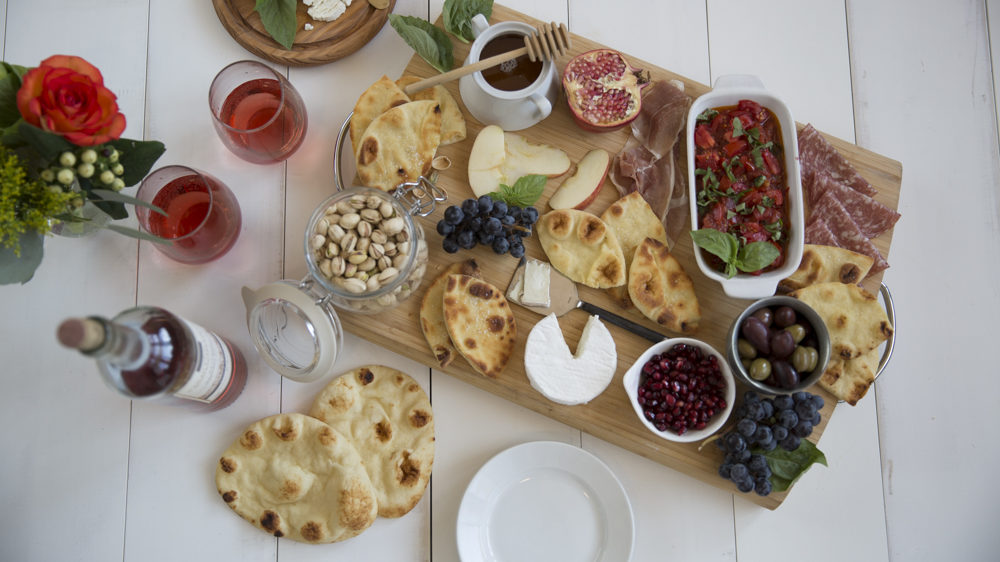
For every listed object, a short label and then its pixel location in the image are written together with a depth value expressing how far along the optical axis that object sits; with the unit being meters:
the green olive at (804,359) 1.28
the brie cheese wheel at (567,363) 1.35
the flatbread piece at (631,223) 1.43
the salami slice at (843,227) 1.44
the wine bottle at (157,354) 0.94
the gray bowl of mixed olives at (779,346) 1.29
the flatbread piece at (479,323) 1.36
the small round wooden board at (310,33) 1.51
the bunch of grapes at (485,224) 1.34
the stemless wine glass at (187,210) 1.36
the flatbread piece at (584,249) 1.40
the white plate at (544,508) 1.42
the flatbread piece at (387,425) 1.41
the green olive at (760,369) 1.29
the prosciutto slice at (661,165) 1.44
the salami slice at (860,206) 1.45
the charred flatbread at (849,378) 1.39
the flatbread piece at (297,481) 1.36
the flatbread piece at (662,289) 1.39
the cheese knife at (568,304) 1.41
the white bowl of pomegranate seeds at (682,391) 1.31
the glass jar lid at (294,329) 1.29
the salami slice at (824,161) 1.48
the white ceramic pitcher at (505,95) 1.34
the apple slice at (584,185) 1.44
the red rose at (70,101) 0.99
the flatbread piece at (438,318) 1.40
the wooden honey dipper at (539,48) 1.33
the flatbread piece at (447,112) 1.44
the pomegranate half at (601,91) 1.41
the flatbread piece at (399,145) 1.38
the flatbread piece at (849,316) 1.38
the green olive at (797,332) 1.30
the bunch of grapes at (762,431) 1.30
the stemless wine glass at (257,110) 1.38
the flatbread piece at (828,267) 1.42
